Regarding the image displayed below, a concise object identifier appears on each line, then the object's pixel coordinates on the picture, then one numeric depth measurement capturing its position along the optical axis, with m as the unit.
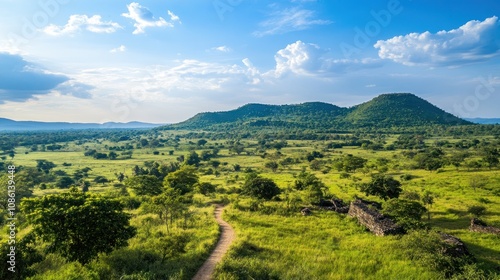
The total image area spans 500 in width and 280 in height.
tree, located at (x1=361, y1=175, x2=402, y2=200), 50.41
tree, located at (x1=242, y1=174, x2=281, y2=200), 49.28
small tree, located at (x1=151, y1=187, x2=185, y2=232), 34.28
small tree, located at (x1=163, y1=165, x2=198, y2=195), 57.00
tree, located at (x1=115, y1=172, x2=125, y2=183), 93.22
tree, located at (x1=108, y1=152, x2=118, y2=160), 154.40
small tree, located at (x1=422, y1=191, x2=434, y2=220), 44.73
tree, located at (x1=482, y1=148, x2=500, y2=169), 80.36
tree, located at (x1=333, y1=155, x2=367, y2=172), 87.00
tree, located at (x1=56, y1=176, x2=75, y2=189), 84.90
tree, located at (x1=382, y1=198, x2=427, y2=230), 36.06
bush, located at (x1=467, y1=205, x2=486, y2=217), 40.25
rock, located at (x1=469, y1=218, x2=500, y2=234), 32.16
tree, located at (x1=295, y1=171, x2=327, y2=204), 45.56
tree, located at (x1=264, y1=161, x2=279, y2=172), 101.94
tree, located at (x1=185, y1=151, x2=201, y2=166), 123.77
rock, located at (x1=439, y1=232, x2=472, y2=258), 23.34
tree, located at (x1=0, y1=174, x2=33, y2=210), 57.46
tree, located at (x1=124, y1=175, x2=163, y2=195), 58.88
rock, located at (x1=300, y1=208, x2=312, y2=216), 38.88
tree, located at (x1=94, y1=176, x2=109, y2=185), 92.59
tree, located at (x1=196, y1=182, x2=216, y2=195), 59.05
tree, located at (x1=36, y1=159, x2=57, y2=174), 112.78
